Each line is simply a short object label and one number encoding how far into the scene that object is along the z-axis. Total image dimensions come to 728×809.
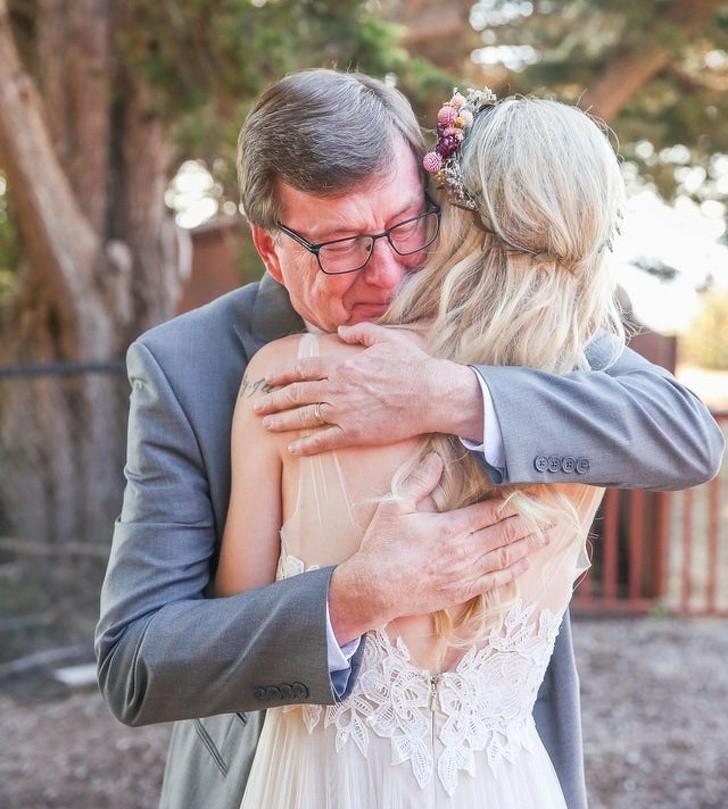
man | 1.58
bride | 1.57
